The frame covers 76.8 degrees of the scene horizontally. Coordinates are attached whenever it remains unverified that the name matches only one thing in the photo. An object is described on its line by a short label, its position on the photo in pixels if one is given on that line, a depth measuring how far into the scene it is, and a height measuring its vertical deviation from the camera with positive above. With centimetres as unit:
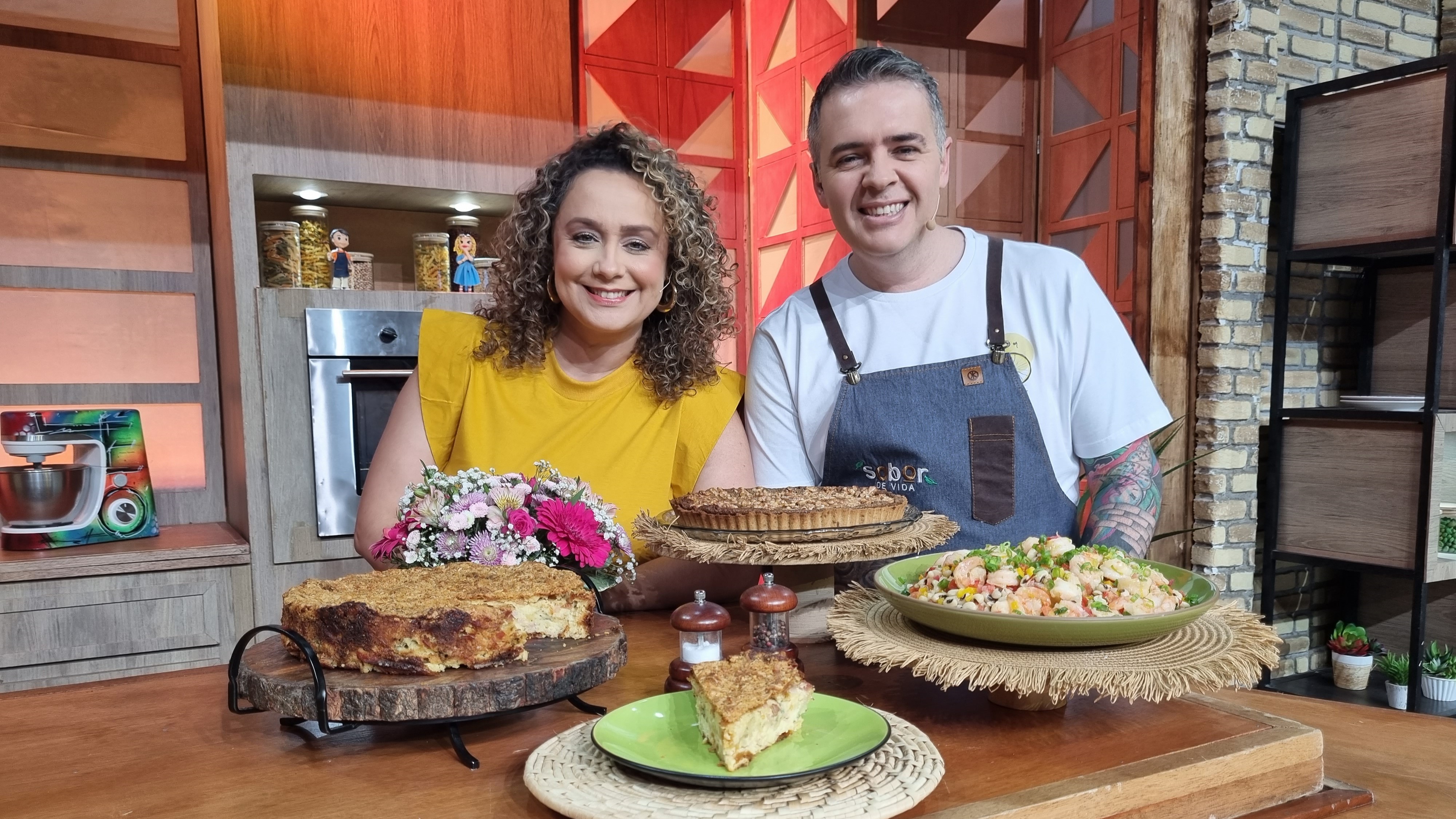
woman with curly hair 210 +0
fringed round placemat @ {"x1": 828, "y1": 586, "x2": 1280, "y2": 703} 100 -36
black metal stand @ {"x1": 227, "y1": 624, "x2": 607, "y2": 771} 100 -40
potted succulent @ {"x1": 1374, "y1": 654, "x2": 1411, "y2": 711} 370 -135
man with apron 195 -4
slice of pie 90 -36
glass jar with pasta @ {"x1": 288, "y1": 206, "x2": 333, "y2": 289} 329 +39
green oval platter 107 -33
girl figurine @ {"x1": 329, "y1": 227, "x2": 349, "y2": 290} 332 +34
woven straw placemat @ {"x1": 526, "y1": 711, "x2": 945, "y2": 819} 85 -42
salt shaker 121 -39
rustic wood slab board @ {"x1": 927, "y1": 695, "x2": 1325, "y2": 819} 94 -47
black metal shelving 339 +4
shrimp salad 115 -31
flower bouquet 145 -28
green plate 88 -41
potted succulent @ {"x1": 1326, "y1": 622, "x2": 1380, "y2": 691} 394 -135
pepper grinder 123 -37
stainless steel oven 318 -14
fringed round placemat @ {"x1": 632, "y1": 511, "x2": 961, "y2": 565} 126 -28
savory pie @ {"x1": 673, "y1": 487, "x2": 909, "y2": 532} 149 -26
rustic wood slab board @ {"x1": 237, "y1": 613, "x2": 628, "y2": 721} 101 -38
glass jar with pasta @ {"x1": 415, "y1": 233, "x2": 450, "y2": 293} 350 +36
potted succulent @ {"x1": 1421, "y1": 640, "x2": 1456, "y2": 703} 365 -132
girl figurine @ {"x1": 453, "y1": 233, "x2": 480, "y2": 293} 350 +33
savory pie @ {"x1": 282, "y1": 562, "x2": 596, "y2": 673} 107 -32
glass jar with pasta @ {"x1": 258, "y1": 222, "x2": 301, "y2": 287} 316 +35
